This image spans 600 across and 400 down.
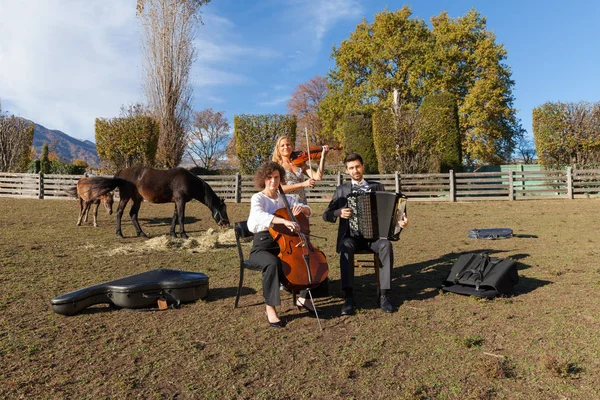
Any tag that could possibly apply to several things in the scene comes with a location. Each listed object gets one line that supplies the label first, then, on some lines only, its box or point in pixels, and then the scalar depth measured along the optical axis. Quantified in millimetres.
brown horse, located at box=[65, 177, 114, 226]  8836
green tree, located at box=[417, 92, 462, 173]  18219
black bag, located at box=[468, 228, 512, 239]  8156
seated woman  3643
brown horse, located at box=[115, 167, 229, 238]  8945
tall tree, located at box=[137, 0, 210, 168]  22708
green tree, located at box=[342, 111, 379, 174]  22281
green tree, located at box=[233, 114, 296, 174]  19953
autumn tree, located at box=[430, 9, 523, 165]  27562
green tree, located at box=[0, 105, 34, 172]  23062
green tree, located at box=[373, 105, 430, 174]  18328
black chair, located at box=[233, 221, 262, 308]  4012
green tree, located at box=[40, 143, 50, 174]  24047
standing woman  4930
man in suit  4047
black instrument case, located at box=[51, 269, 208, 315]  3879
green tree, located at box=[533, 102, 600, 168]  19391
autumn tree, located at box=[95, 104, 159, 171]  20141
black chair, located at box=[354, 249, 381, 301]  4377
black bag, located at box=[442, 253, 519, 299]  4312
